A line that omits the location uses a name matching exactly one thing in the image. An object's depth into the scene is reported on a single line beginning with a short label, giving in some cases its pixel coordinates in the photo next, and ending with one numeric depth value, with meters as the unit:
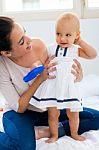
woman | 2.16
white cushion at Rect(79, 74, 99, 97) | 3.19
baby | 2.14
